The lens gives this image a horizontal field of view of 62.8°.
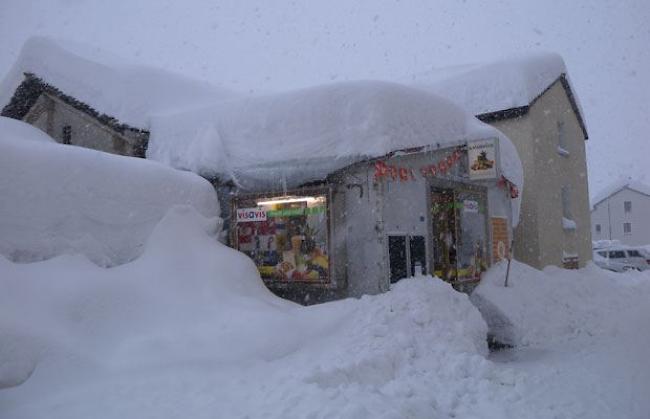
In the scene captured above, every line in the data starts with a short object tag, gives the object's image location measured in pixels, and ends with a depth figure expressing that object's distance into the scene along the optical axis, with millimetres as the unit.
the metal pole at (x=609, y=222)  50178
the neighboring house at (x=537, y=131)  15750
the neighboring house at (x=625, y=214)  48906
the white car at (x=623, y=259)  22797
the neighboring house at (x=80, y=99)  13570
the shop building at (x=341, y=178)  9094
